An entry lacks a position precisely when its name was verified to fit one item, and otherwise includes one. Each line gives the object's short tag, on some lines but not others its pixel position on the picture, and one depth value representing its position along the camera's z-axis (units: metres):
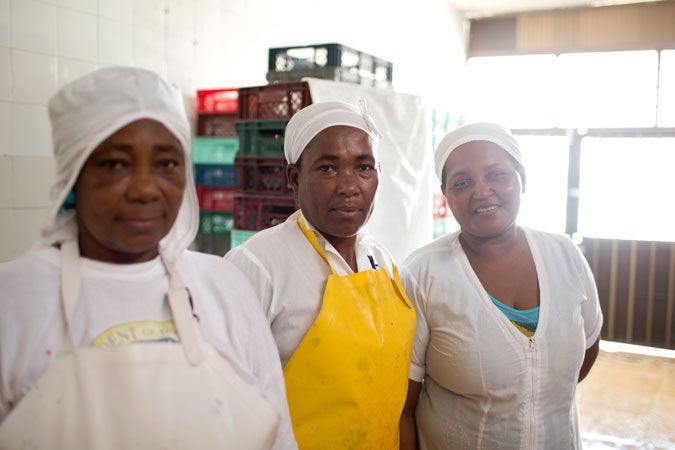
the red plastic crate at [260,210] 2.92
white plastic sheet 3.09
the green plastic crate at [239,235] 3.05
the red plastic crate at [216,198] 3.39
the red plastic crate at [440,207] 4.02
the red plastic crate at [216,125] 3.39
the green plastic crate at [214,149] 3.36
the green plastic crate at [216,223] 3.42
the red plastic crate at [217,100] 3.38
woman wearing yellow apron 1.25
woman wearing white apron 0.79
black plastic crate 3.02
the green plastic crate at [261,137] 2.88
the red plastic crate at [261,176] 2.89
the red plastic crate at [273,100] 2.80
